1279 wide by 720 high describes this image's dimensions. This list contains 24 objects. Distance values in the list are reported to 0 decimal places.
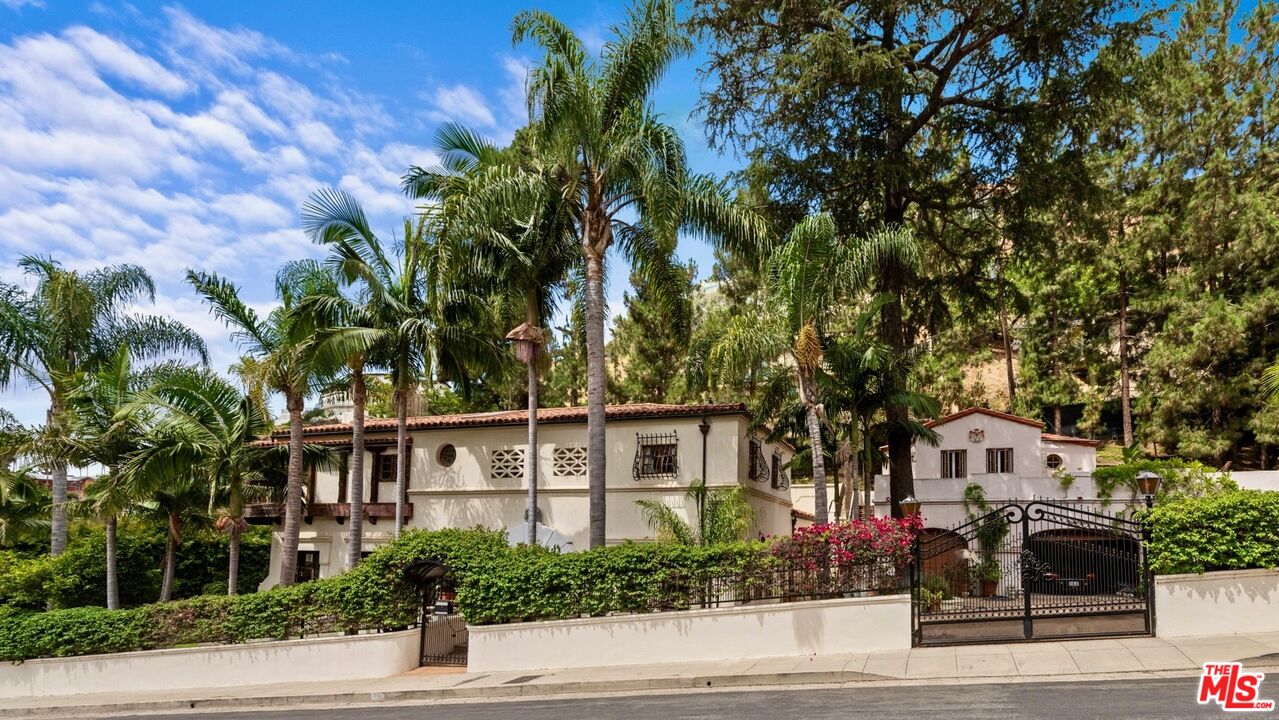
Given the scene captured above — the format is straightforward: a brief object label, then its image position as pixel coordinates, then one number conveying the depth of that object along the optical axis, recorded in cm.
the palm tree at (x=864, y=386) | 1973
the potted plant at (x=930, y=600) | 1507
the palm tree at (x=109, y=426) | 2147
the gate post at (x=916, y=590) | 1405
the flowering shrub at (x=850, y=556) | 1441
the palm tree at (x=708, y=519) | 1973
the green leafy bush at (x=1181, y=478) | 2075
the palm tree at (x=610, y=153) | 1777
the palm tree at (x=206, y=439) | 2089
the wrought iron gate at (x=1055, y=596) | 1395
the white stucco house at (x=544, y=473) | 2162
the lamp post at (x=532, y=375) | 1759
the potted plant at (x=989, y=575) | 1773
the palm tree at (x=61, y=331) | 2456
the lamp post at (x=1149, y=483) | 2066
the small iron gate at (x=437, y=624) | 1658
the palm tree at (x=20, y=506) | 2742
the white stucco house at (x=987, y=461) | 2553
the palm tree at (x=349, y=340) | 2012
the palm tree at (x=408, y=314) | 2106
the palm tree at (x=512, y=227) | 1816
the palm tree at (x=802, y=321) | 1661
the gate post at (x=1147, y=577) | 1366
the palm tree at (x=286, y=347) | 2052
